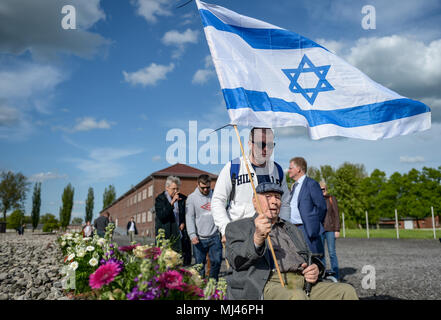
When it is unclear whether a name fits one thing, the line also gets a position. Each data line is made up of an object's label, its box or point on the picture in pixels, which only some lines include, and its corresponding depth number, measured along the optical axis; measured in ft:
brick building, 158.40
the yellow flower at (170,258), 7.30
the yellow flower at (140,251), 7.82
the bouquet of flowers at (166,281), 6.43
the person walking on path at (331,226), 24.05
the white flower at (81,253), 9.07
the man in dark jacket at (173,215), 20.57
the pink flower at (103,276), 6.72
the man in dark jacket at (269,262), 8.95
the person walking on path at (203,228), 19.99
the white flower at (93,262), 8.54
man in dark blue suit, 18.37
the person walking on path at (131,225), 69.15
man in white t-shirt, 12.73
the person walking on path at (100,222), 47.43
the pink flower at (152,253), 7.88
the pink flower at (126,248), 8.70
